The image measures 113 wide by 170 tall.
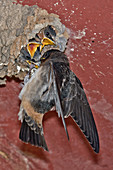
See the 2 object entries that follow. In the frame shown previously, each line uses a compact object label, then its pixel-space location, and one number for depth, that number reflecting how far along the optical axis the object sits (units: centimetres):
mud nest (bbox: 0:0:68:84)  228
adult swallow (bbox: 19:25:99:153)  201
